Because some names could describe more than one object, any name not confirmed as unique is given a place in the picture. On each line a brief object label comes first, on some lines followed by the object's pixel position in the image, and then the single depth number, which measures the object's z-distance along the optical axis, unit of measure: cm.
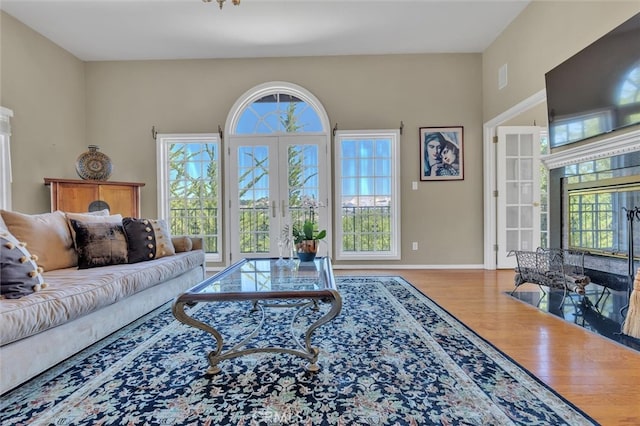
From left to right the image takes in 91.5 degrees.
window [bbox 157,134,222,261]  468
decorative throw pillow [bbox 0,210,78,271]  217
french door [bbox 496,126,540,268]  438
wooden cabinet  347
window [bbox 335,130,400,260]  457
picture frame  450
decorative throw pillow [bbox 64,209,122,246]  252
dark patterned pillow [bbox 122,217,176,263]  268
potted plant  245
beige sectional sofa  143
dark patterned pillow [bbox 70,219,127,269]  241
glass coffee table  154
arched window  457
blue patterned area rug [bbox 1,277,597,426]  130
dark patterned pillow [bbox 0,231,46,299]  157
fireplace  245
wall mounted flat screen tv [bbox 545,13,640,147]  219
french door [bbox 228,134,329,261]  455
